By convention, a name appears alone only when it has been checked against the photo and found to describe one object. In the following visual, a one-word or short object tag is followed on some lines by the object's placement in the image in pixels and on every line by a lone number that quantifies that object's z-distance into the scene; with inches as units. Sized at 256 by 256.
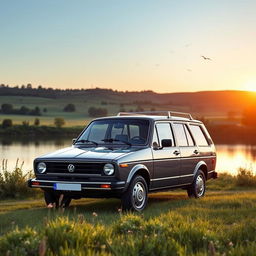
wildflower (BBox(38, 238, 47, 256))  168.8
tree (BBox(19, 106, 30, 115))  4217.5
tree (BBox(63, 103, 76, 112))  4391.7
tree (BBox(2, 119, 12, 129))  3700.8
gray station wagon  425.1
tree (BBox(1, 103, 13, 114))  4213.1
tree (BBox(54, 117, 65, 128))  3692.9
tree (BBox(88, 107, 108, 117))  3983.8
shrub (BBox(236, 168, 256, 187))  767.3
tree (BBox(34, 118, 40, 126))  3784.0
